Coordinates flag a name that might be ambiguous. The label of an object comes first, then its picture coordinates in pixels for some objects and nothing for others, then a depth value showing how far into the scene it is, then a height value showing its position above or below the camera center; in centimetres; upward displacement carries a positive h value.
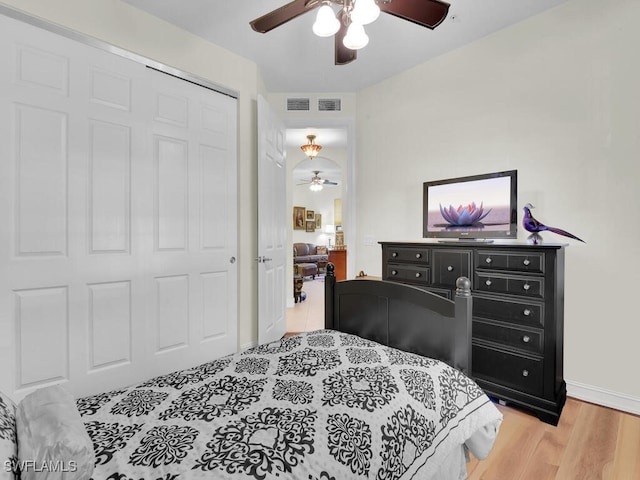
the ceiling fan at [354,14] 155 +112
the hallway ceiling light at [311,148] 550 +144
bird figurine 223 +7
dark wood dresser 204 -50
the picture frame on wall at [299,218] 988 +54
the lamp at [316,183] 855 +138
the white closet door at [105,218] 199 +13
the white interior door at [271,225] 314 +11
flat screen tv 244 +24
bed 80 -52
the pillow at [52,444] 67 -43
